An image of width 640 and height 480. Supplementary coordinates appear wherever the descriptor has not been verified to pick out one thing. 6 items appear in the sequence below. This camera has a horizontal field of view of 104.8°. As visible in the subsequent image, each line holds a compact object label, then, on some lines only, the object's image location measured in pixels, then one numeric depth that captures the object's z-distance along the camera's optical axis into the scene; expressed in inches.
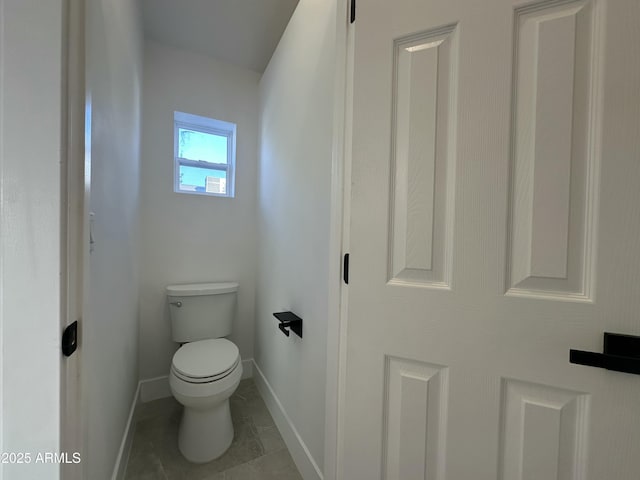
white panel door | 18.8
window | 74.6
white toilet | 49.5
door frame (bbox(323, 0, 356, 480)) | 30.2
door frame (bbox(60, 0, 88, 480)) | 19.3
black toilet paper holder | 49.8
